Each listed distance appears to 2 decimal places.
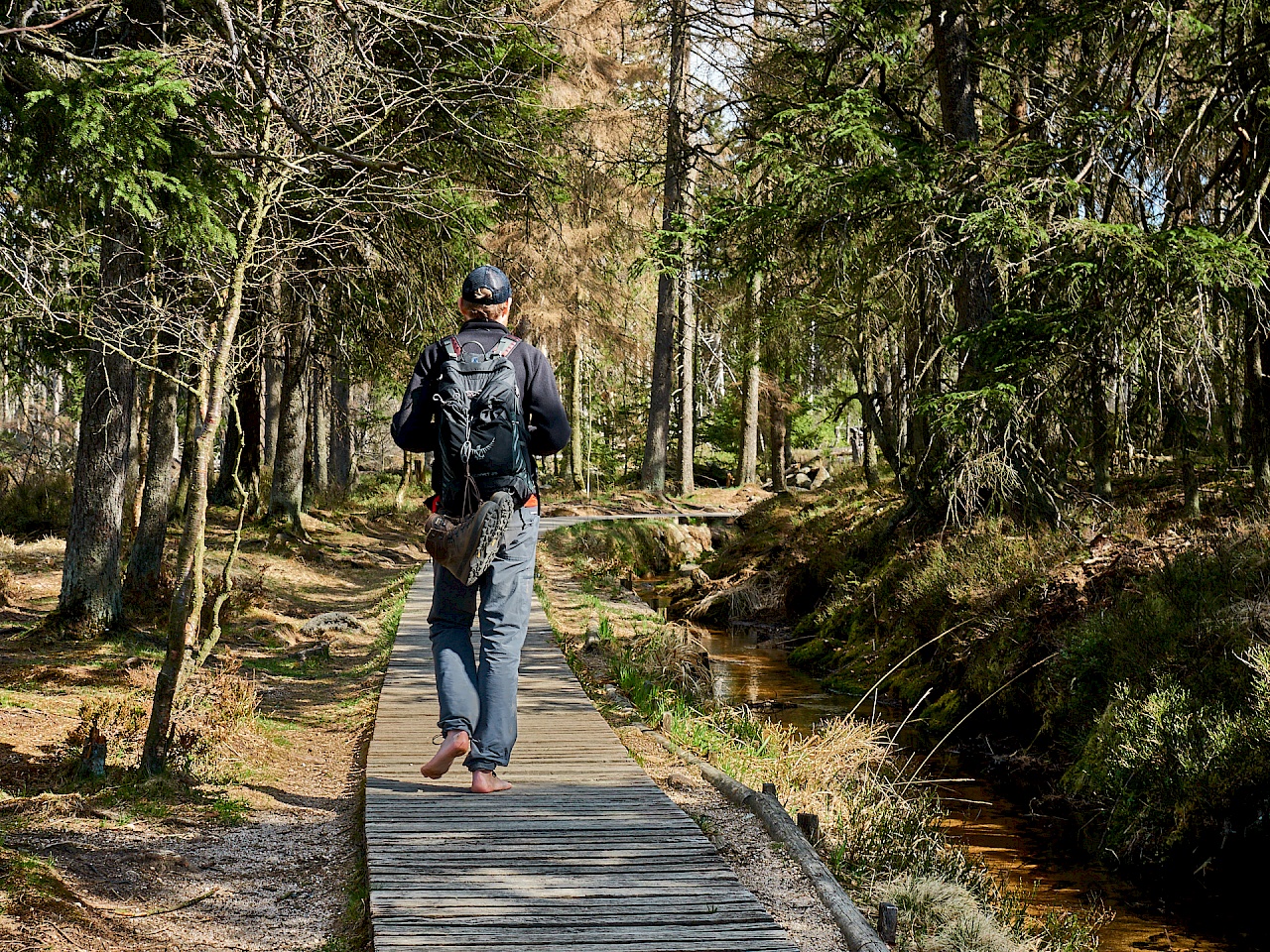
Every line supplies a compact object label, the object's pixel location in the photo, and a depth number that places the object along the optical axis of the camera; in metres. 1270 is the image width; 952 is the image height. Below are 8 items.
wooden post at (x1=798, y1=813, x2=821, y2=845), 4.85
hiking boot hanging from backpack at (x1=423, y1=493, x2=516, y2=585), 4.59
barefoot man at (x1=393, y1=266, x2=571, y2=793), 4.67
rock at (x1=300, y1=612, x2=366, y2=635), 11.56
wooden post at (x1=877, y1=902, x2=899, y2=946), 3.87
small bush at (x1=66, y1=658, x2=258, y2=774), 5.76
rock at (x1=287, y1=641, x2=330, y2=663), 10.20
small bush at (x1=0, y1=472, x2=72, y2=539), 16.34
